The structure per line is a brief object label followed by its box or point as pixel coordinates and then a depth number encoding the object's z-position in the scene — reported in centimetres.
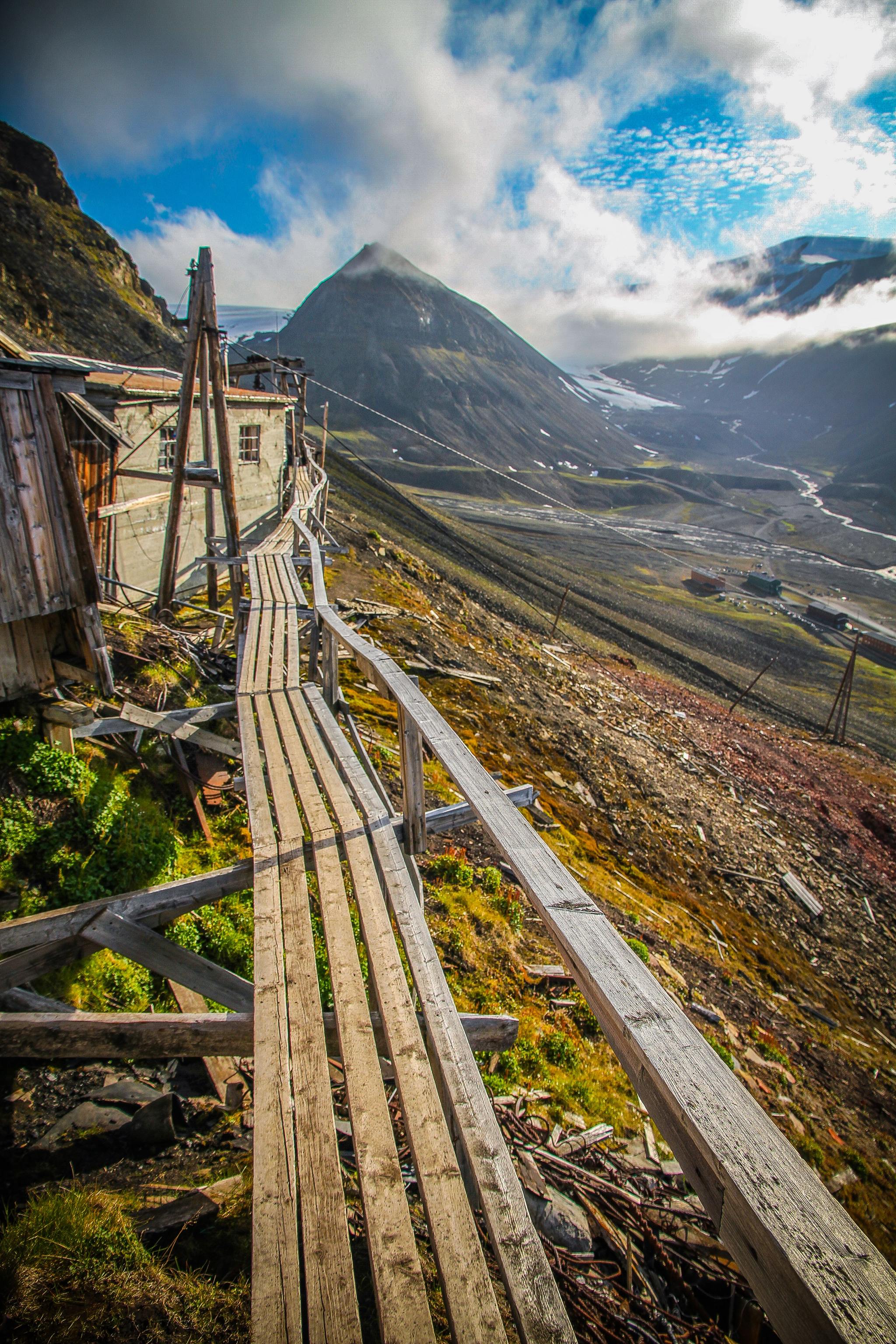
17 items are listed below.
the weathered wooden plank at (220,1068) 327
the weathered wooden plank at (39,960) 278
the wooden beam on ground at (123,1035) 245
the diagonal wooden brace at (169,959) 288
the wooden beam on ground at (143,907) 283
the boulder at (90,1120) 288
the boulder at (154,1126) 288
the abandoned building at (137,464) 853
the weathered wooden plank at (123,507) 860
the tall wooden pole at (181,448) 827
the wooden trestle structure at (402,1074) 116
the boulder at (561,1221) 283
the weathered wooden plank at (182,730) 514
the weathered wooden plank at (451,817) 349
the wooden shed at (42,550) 506
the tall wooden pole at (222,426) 810
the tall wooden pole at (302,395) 1691
